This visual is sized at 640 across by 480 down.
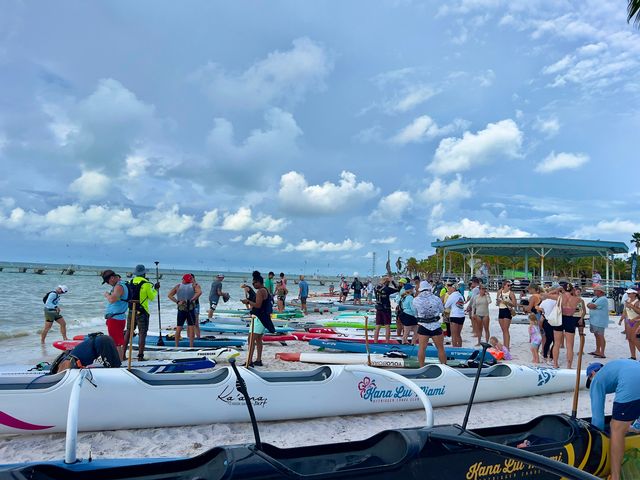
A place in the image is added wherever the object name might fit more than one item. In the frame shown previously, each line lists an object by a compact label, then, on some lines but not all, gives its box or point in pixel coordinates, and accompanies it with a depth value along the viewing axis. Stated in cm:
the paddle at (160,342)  991
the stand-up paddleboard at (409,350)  916
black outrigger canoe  249
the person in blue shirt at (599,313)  880
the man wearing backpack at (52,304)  973
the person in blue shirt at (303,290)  2059
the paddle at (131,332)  570
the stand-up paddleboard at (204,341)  1012
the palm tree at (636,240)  6082
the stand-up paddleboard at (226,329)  1342
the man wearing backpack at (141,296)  766
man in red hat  870
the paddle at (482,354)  332
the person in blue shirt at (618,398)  339
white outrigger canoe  466
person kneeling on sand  552
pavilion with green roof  3003
